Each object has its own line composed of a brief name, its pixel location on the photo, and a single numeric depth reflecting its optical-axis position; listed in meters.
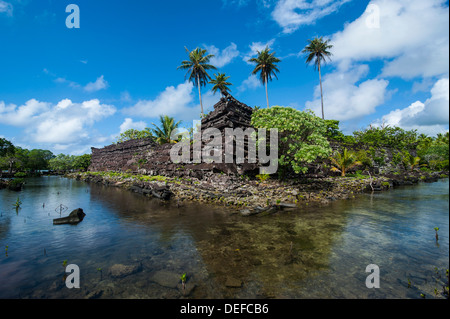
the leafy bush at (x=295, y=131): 12.40
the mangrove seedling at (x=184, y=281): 3.82
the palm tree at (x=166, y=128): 36.31
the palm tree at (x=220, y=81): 33.28
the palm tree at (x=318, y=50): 37.50
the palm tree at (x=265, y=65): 35.00
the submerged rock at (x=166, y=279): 4.15
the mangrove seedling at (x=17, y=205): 11.43
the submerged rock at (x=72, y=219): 8.68
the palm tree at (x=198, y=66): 34.88
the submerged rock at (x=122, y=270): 4.51
